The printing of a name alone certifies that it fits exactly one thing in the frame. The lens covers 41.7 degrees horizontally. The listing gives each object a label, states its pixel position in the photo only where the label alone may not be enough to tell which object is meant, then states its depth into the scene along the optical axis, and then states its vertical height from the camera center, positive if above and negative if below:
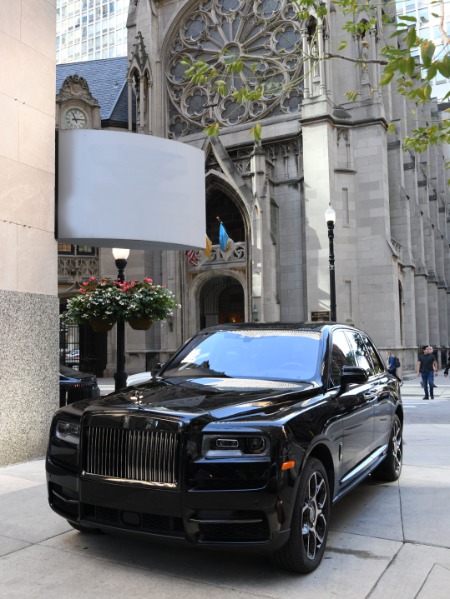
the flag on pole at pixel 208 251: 25.99 +3.37
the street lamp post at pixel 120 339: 11.04 -0.27
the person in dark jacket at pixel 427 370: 18.44 -1.57
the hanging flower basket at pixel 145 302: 10.70 +0.41
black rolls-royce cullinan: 3.68 -0.88
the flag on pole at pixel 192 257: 28.85 +3.26
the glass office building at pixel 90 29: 86.50 +45.07
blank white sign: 8.70 +2.06
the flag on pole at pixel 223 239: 27.33 +3.93
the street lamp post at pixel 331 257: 17.58 +1.94
